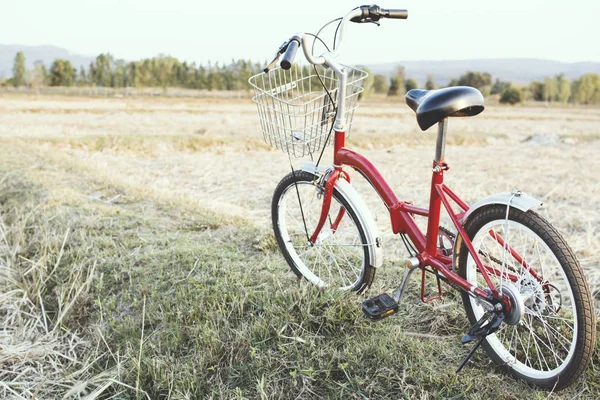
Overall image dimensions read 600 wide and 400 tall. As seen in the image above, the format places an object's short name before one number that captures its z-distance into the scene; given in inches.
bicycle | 91.2
